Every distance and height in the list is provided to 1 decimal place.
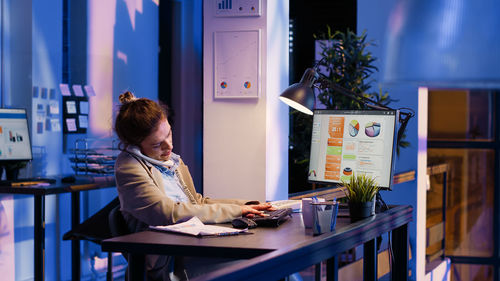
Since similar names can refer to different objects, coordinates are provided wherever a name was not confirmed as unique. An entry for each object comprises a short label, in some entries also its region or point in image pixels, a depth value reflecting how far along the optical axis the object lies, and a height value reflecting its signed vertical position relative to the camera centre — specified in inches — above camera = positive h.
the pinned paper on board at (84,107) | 204.5 +7.5
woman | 91.4 -7.9
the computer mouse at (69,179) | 165.5 -13.0
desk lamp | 109.9 +6.8
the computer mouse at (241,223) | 89.1 -13.1
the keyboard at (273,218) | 91.2 -12.8
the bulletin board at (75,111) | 198.4 +6.2
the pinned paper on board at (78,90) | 201.2 +12.8
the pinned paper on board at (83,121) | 204.2 +2.9
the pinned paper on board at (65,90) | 196.1 +12.5
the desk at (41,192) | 153.8 -15.3
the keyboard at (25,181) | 160.0 -13.4
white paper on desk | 83.2 -13.3
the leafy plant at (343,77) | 217.6 +19.7
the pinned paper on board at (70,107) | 198.8 +7.3
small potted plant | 97.2 -10.2
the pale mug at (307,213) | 88.1 -11.5
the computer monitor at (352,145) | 108.8 -2.3
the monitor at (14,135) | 168.1 -1.5
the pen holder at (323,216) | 83.4 -11.2
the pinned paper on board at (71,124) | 199.2 +1.9
